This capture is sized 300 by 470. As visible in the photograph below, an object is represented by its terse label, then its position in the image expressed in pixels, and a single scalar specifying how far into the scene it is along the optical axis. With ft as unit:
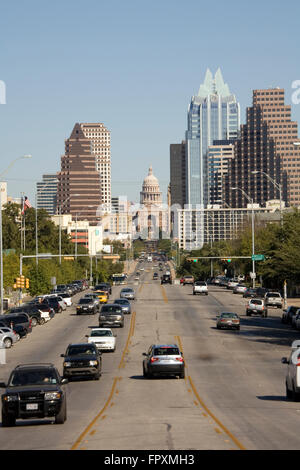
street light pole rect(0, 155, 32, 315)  208.13
